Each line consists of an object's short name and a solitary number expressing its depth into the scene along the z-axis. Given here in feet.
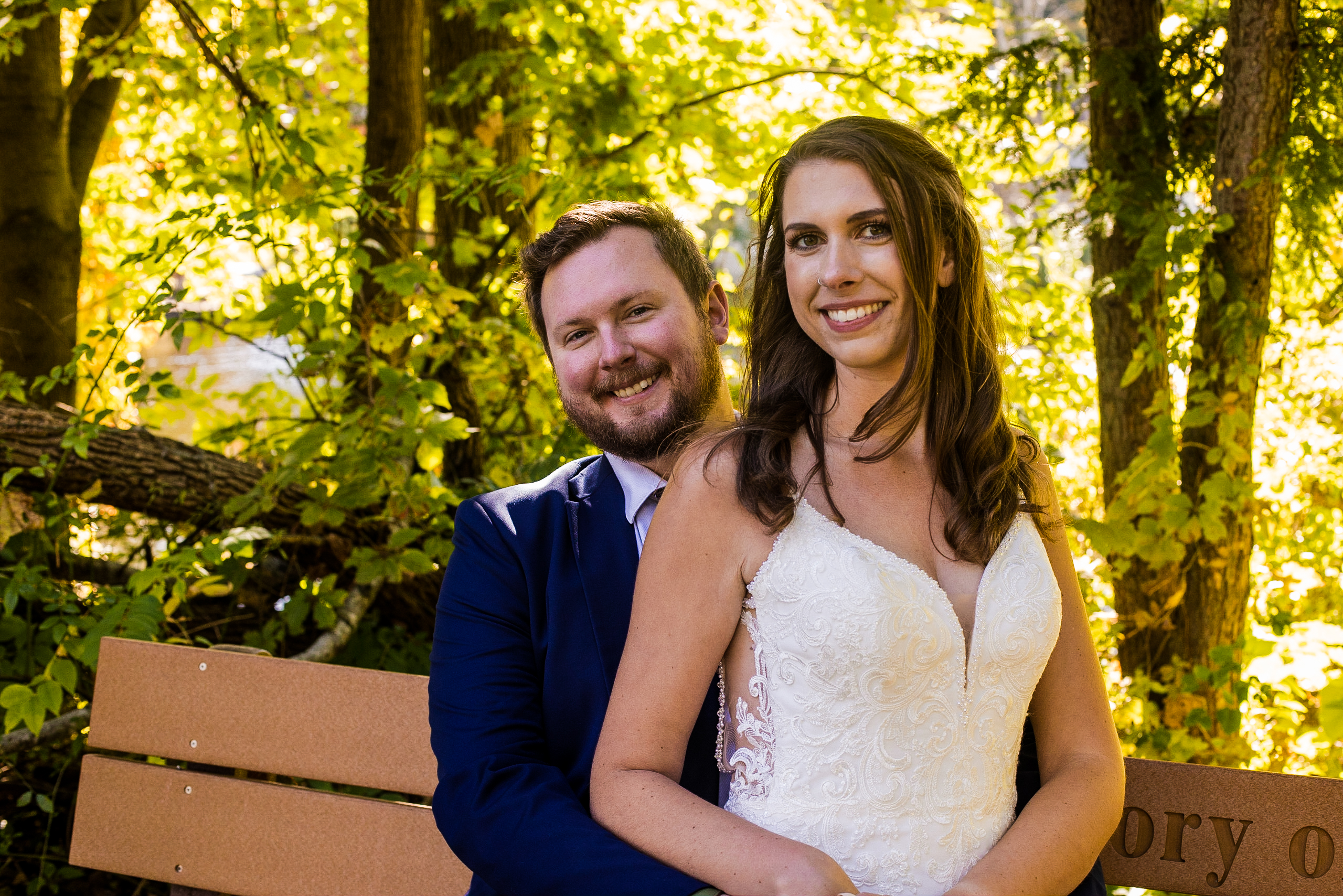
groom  5.88
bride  5.73
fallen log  11.41
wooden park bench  8.00
